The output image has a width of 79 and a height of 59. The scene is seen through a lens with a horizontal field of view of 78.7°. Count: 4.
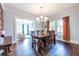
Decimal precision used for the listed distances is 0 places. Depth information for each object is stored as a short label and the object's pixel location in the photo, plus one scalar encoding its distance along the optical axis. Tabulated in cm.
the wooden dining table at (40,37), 135
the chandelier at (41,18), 127
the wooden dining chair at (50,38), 136
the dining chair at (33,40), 132
